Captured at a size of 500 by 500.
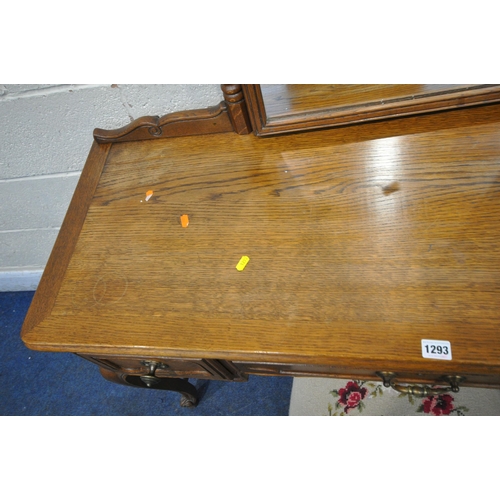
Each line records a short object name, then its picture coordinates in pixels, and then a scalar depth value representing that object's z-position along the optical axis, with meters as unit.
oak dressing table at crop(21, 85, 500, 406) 0.54
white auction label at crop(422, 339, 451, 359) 0.50
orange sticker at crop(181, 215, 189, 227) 0.70
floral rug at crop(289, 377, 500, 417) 0.94
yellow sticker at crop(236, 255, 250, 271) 0.62
